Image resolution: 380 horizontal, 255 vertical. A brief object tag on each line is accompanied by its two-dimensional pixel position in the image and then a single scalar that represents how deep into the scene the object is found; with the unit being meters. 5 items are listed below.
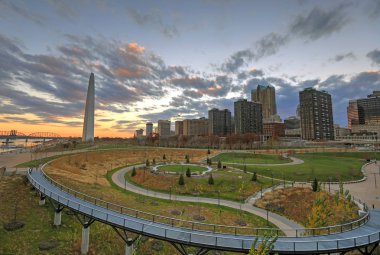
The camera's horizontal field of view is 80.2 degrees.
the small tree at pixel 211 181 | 50.59
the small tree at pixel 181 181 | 50.60
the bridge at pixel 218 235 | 20.50
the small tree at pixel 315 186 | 43.00
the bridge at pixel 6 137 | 193.95
